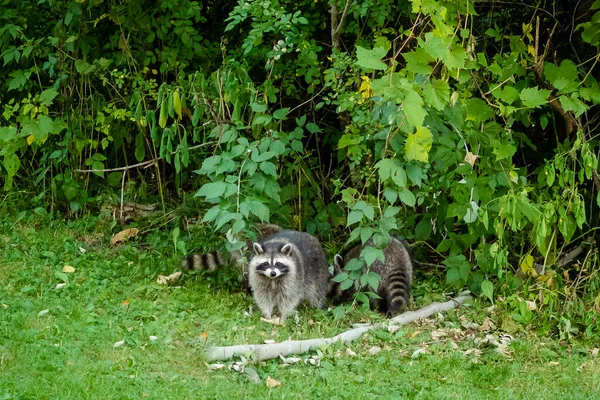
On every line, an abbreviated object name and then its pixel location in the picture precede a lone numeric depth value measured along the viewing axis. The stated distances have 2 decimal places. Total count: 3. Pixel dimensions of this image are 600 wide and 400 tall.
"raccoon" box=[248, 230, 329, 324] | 12.82
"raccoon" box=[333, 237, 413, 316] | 12.90
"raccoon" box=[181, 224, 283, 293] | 13.41
